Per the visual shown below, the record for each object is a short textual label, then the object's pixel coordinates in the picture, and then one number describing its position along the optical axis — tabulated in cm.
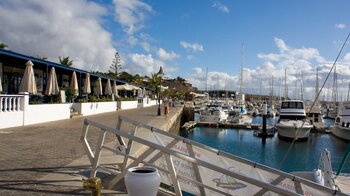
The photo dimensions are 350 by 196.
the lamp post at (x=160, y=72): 3284
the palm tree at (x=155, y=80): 7418
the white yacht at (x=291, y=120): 2934
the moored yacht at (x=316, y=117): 3916
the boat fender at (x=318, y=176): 953
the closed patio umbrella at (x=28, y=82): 1716
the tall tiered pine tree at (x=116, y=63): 7025
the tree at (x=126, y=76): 9824
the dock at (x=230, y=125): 3941
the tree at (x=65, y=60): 6406
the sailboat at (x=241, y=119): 4341
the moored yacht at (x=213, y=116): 4259
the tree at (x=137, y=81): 8157
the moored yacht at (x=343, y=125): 3034
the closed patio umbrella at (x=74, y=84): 2489
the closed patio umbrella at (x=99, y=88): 3347
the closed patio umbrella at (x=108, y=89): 3569
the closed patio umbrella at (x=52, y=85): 2078
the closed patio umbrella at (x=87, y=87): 2814
